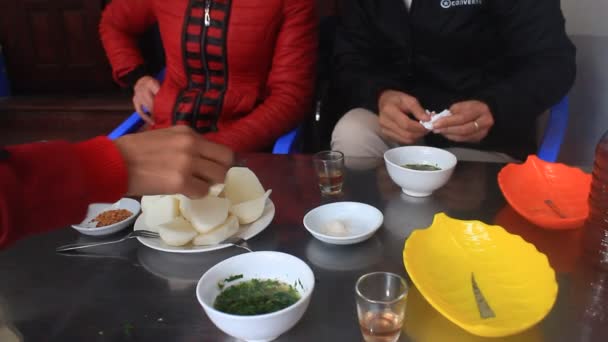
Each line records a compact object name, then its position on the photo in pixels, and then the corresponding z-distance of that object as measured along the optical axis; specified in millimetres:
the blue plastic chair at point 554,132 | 1394
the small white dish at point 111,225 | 999
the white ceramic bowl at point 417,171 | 1072
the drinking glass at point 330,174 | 1147
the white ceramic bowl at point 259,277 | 666
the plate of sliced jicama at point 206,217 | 923
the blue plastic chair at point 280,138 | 1572
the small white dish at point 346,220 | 925
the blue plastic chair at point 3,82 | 3539
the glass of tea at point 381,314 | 670
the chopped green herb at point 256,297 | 721
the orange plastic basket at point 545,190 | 1000
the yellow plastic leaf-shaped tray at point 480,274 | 722
